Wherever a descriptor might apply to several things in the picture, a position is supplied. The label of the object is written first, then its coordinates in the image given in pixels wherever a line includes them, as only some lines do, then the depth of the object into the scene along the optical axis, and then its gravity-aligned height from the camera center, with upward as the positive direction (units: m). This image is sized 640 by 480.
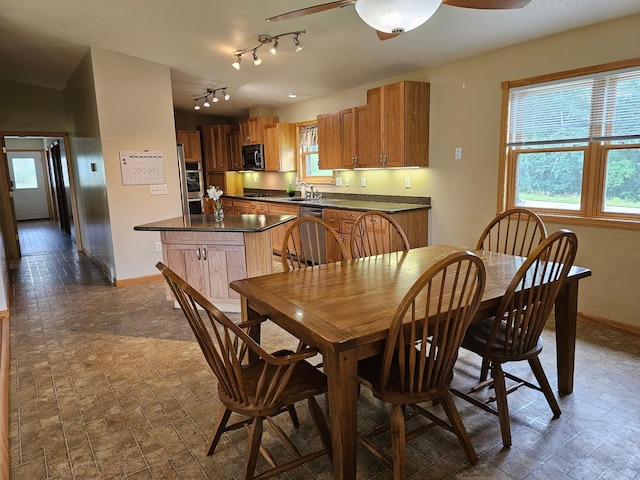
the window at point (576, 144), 3.00 +0.15
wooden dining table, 1.39 -0.55
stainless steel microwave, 6.67 +0.29
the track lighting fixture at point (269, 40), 3.32 +1.15
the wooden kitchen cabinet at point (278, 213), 5.68 -0.58
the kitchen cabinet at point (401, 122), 4.22 +0.49
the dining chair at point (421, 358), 1.43 -0.71
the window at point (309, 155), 6.11 +0.26
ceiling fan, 1.67 +0.66
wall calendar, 4.56 +0.12
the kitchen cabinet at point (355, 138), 4.75 +0.39
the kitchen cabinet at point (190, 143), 7.38 +0.60
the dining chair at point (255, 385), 1.41 -0.83
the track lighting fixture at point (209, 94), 5.64 +1.19
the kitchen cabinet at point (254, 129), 6.66 +0.76
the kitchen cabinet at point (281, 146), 6.39 +0.44
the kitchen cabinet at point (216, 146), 7.55 +0.55
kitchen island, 3.45 -0.67
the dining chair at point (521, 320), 1.75 -0.70
